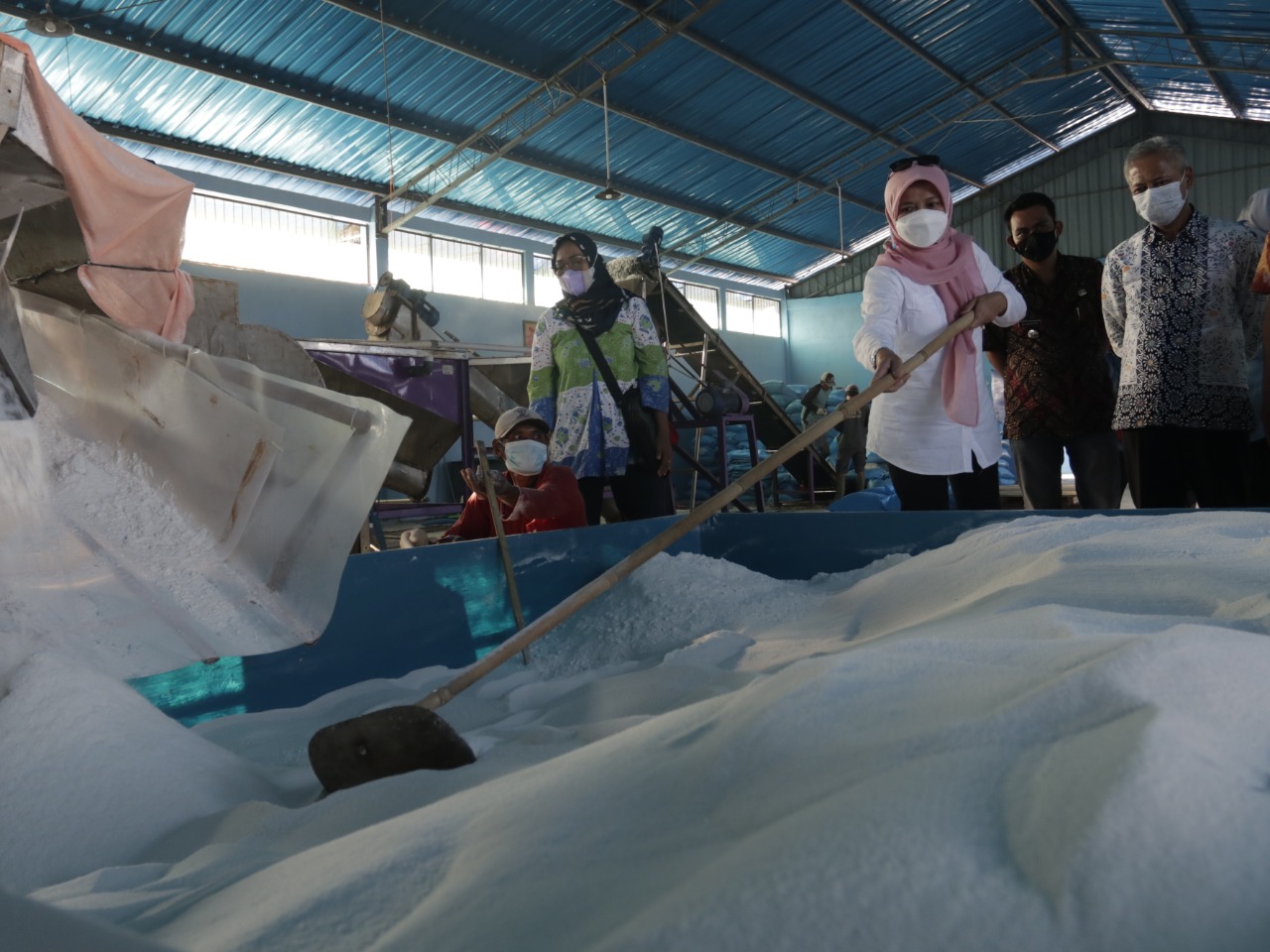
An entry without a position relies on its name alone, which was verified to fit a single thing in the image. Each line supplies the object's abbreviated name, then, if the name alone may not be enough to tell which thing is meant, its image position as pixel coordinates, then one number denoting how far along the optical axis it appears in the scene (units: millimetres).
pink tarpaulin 1887
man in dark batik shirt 2338
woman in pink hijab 2135
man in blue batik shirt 2104
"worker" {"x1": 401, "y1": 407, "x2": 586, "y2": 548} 2576
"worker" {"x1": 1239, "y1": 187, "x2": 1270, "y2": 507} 2295
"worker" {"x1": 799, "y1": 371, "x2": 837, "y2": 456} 8203
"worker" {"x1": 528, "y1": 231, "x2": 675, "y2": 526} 2693
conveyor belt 5273
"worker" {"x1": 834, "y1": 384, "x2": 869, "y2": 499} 7195
